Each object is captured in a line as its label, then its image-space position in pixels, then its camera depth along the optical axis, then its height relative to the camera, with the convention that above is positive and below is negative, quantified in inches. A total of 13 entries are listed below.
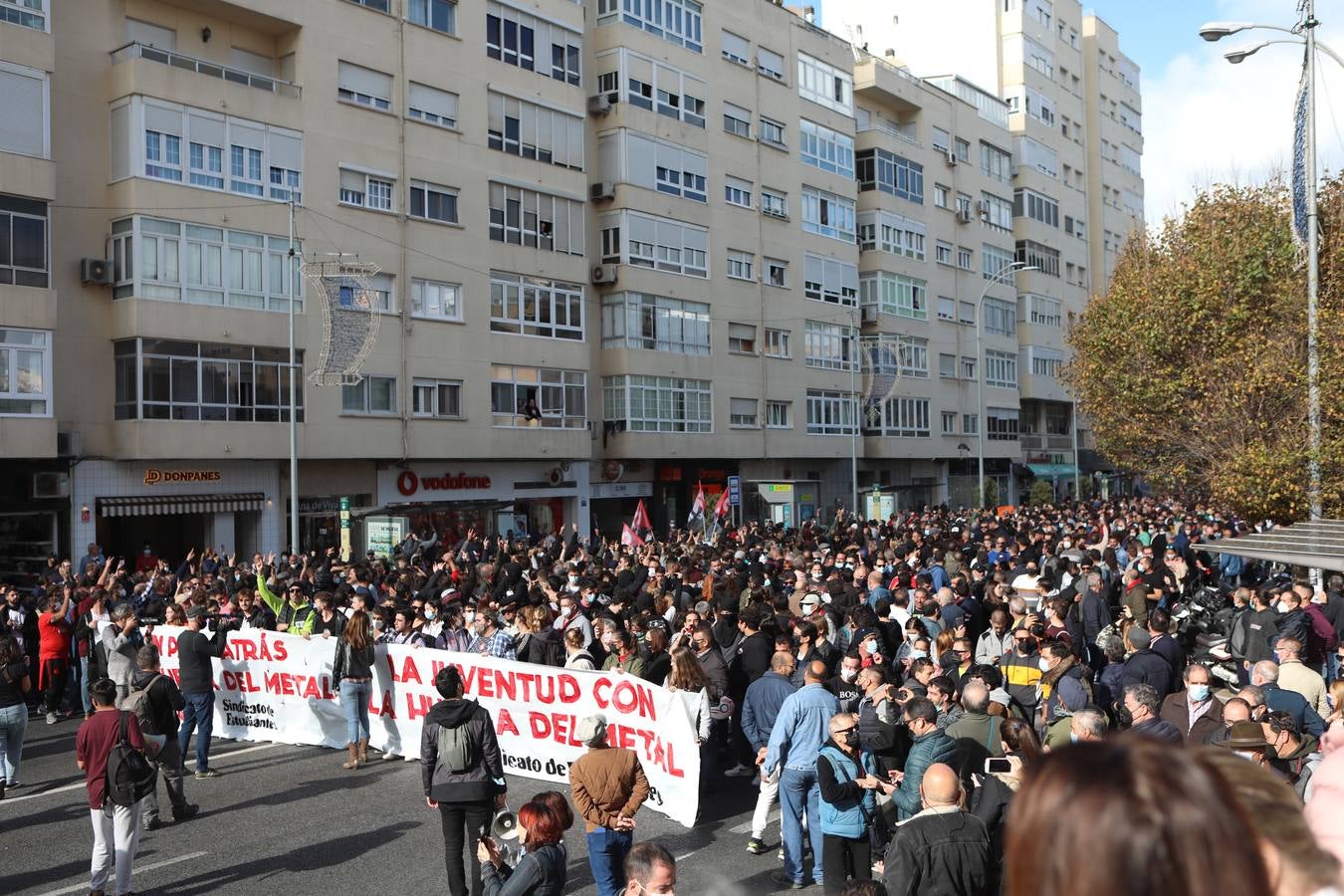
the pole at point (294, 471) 1040.5 -4.1
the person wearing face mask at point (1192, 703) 347.5 -77.4
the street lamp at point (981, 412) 1796.3 +69.4
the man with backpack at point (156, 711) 401.7 -86.1
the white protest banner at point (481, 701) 406.6 -99.6
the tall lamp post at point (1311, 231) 713.6 +140.2
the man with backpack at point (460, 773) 312.5 -85.2
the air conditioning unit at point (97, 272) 1054.4 +183.8
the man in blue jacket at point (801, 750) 337.7 -86.9
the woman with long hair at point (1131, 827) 63.4 -21.2
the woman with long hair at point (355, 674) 474.3 -88.2
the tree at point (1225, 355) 798.7 +79.3
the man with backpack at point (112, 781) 332.5 -91.8
